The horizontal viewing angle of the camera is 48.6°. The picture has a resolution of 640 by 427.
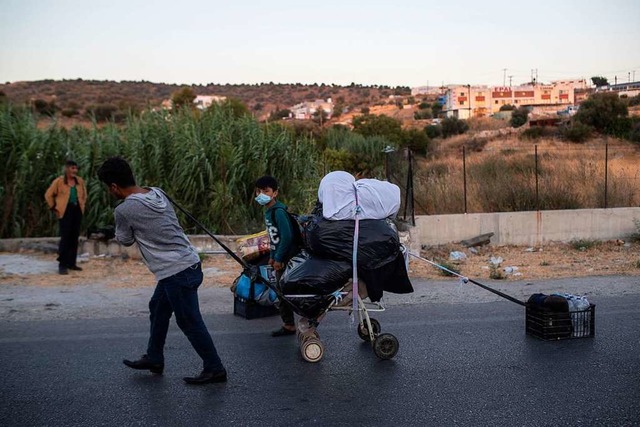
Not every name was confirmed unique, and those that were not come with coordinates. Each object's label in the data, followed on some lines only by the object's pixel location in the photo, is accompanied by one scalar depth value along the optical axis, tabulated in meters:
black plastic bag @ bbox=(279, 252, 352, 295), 6.23
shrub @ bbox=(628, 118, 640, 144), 37.56
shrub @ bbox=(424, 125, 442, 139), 56.93
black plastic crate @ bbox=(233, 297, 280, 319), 8.06
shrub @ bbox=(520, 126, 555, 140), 46.75
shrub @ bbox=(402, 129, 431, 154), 43.88
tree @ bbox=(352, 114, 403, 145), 42.97
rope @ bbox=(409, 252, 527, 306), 6.96
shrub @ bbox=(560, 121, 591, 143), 42.16
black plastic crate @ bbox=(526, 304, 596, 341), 6.84
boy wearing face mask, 6.55
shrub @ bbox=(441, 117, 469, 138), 58.18
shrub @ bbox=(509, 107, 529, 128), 62.12
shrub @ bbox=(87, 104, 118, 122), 38.68
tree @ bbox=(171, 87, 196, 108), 47.67
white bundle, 6.27
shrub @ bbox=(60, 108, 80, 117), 42.88
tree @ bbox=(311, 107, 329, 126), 56.44
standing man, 11.20
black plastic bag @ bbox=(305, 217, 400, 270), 6.24
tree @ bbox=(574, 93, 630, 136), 44.50
